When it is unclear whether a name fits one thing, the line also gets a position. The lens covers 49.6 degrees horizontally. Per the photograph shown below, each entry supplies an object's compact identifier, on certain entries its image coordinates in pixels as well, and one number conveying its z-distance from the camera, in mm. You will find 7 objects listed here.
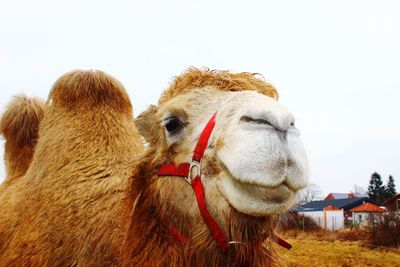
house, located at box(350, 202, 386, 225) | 46231
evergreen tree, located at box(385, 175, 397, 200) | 60656
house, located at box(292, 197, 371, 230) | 50588
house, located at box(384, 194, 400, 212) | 39022
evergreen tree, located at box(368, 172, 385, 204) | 61750
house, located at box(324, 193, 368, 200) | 81588
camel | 2184
